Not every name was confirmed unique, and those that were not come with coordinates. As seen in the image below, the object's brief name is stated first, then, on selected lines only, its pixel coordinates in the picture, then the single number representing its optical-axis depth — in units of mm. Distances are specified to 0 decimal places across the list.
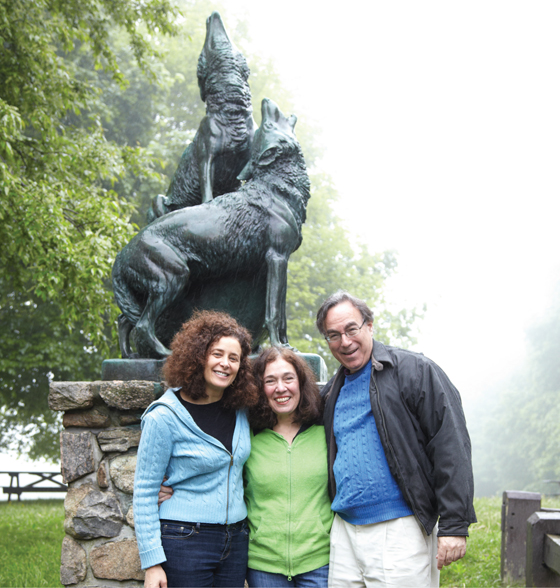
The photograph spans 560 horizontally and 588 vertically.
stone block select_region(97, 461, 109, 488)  2941
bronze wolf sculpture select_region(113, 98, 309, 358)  3201
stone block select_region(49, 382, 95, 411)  2961
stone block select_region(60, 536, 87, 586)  2838
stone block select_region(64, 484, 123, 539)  2863
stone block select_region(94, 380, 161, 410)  2947
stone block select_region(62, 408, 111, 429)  2994
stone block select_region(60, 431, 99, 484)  2953
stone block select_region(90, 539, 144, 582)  2811
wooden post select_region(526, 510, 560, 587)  4281
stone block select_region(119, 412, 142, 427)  2996
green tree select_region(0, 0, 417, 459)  6195
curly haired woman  2049
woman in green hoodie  2145
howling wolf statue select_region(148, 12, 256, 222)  3570
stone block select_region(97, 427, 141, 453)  2979
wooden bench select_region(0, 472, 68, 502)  13094
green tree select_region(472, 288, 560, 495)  20734
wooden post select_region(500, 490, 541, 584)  5203
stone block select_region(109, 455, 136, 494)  2928
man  2023
